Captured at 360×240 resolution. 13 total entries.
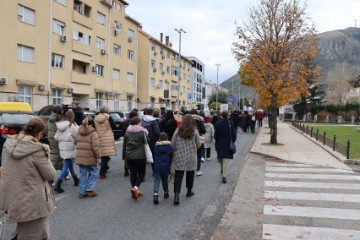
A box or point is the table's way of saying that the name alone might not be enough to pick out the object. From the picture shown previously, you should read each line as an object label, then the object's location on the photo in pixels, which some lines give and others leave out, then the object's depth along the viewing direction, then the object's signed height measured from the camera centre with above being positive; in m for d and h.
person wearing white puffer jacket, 7.23 -0.66
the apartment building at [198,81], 87.62 +7.79
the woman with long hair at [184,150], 6.65 -0.76
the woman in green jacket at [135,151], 6.81 -0.82
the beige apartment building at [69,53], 24.92 +4.86
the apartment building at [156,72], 50.56 +5.84
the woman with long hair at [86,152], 6.73 -0.86
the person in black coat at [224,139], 8.66 -0.70
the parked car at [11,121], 10.73 -0.49
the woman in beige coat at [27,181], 3.41 -0.75
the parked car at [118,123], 18.72 -0.78
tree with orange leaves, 17.14 +3.05
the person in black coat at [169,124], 8.78 -0.35
